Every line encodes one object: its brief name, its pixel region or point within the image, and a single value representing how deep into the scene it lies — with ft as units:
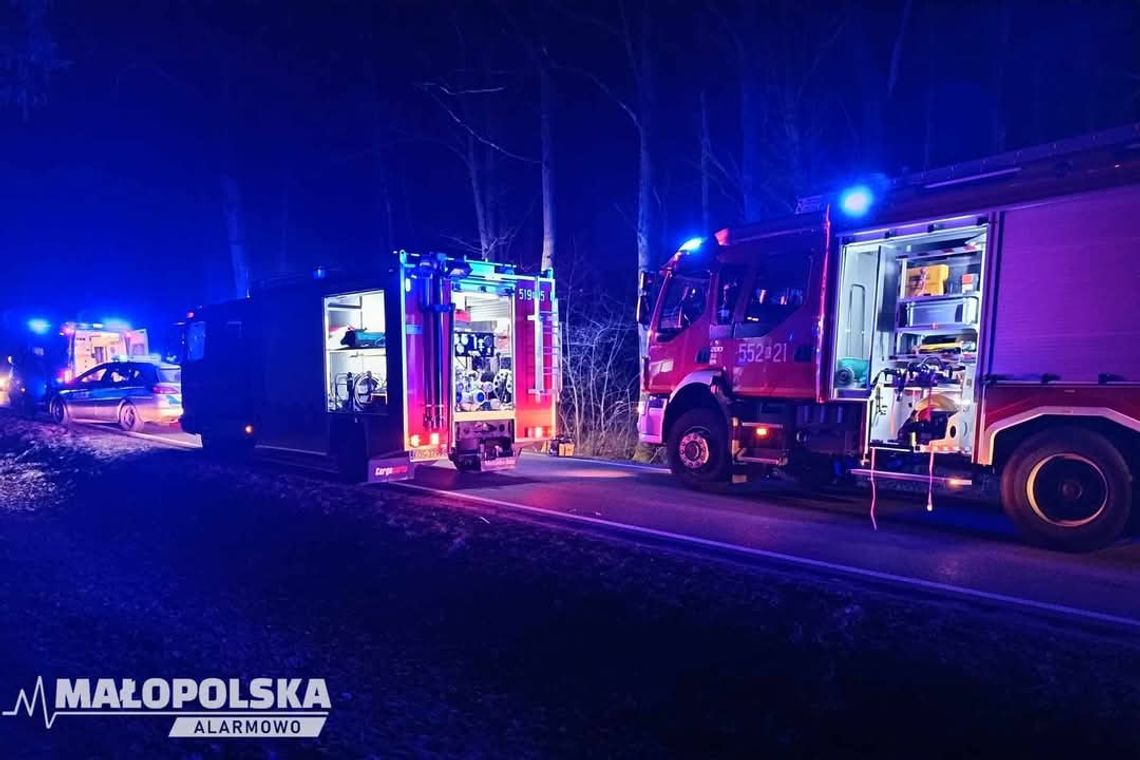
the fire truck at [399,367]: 33.88
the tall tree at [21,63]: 64.72
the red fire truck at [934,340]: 22.93
